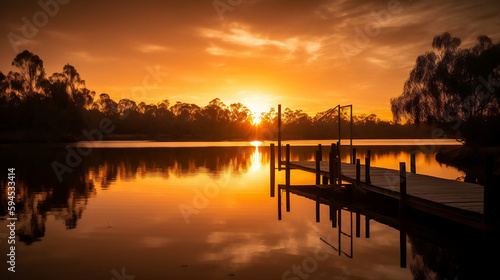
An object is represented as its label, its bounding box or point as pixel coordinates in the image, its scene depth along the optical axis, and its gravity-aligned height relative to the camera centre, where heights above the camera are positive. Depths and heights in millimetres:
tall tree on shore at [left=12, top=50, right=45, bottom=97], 86500 +15183
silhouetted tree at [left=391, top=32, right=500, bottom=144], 39594 +5524
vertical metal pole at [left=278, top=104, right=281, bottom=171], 21786 +211
